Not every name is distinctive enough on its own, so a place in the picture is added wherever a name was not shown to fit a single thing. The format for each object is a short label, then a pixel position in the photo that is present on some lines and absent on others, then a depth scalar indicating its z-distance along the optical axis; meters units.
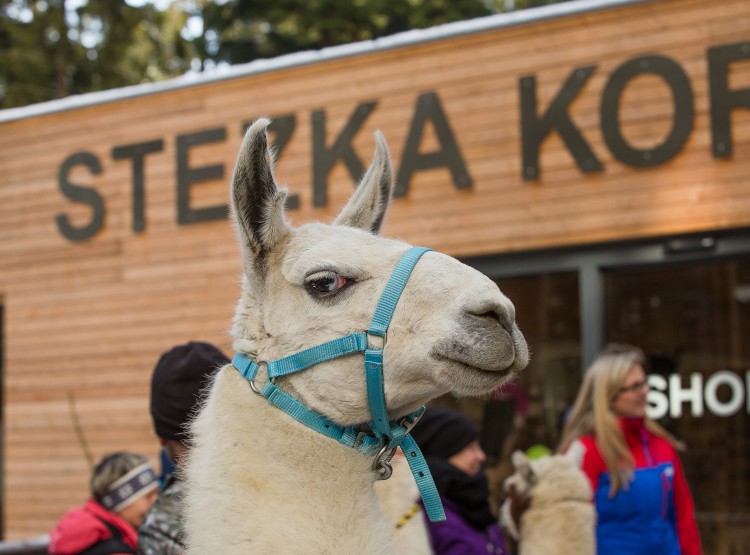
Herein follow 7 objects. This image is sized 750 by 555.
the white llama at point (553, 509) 3.49
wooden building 6.80
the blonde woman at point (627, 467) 4.41
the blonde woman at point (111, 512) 3.72
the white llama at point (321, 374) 1.91
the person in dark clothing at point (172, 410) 2.60
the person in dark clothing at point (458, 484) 3.34
